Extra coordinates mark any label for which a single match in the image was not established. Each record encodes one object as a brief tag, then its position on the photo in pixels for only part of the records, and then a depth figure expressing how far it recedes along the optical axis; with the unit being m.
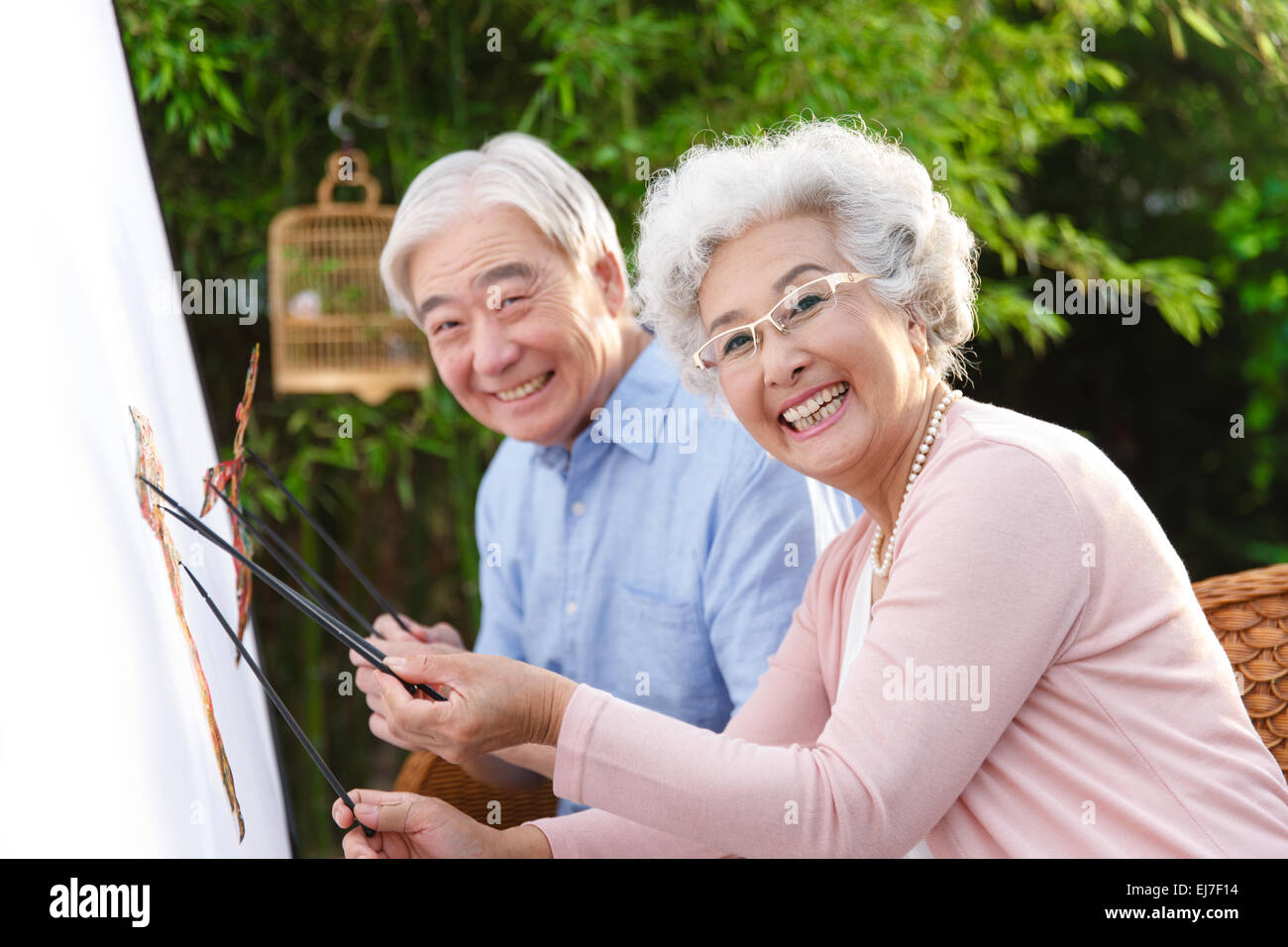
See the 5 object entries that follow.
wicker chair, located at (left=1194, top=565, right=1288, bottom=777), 1.48
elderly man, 1.55
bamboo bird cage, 2.49
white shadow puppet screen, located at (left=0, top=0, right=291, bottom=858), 0.95
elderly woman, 1.01
